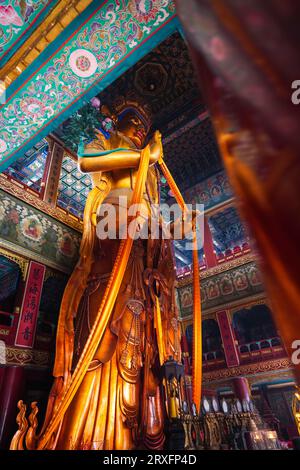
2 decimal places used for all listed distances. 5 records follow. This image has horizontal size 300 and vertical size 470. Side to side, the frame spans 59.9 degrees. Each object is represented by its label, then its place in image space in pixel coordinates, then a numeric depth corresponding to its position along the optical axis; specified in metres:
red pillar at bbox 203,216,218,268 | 7.02
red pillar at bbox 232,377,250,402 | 5.25
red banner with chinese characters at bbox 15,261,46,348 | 3.64
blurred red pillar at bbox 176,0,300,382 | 0.26
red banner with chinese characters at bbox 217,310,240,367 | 5.99
